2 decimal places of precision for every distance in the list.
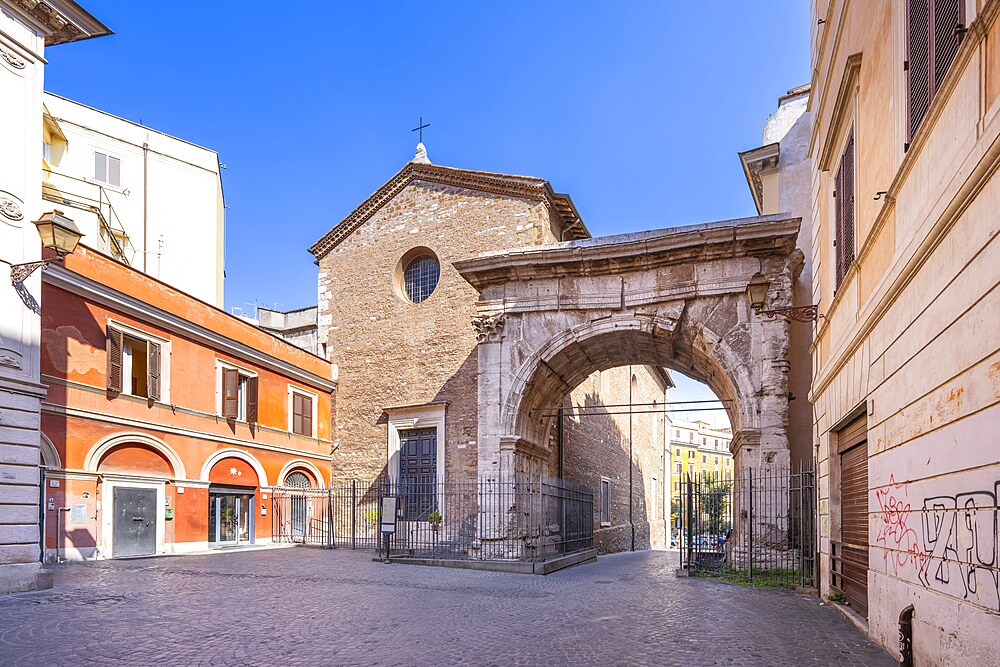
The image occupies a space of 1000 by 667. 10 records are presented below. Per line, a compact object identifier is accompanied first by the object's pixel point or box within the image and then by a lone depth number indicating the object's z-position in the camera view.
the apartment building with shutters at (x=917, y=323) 4.15
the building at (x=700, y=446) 78.69
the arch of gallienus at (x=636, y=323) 14.02
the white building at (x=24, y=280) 9.34
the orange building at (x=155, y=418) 14.02
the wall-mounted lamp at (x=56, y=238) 9.53
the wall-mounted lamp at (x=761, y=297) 10.38
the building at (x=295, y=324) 27.17
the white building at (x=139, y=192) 22.39
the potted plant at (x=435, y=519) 18.47
